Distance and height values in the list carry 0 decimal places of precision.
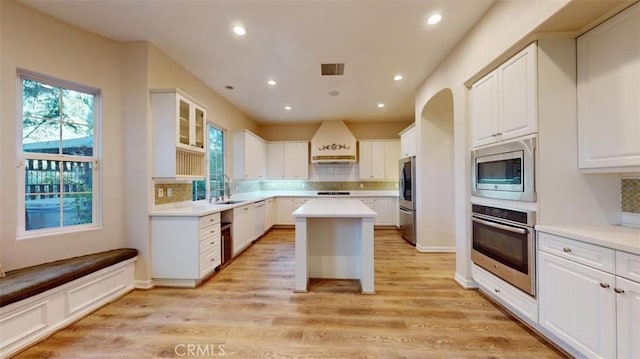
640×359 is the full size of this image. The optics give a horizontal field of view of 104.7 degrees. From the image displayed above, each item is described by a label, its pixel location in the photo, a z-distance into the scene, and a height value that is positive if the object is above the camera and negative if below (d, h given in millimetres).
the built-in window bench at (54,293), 1764 -940
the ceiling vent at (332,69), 3471 +1631
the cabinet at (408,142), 4629 +770
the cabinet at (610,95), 1590 +589
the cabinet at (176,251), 2883 -802
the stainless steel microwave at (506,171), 1984 +84
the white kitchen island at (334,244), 2979 -789
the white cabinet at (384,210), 6117 -725
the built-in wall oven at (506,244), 1986 -584
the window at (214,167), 4316 +303
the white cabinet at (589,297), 1385 -747
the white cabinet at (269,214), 5648 -772
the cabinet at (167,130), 2961 +643
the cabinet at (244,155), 5258 +595
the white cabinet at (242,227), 3939 -785
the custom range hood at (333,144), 6316 +948
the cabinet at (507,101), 1957 +712
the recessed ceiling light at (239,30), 2586 +1619
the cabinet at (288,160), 6719 +586
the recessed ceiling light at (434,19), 2443 +1629
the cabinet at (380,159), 6496 +579
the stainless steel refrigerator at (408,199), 4605 -358
